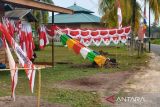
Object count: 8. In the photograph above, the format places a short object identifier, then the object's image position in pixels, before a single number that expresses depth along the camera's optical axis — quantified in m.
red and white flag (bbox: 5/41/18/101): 5.59
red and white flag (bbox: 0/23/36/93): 5.68
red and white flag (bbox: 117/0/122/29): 15.93
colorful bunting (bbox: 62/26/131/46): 14.43
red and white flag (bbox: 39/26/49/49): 12.61
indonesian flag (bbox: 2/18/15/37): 9.92
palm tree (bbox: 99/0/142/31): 19.68
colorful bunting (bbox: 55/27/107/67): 12.58
